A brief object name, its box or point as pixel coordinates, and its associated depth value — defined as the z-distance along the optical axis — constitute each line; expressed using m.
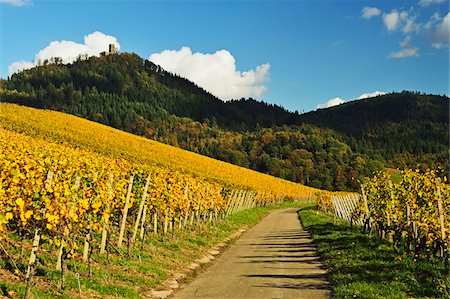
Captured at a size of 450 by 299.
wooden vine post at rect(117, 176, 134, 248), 14.94
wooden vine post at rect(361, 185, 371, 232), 21.07
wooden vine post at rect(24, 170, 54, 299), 8.30
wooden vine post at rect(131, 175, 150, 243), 16.33
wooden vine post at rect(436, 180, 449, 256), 12.70
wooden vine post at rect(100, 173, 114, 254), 13.50
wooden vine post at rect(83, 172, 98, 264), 12.03
